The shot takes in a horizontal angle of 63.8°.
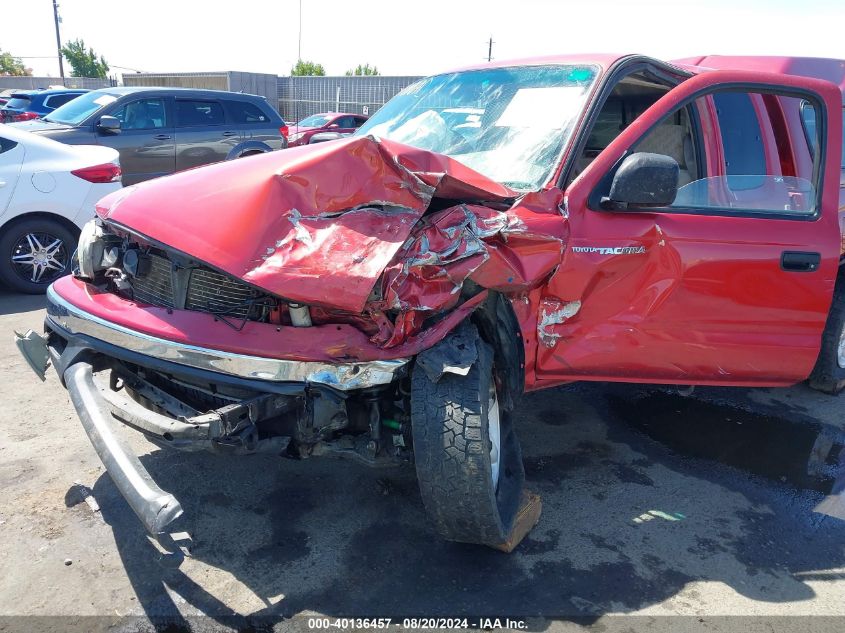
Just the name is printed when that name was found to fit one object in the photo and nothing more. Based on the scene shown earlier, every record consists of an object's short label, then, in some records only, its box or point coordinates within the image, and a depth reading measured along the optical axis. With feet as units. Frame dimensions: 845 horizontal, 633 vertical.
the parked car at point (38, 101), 50.29
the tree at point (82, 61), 183.52
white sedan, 19.48
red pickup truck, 8.02
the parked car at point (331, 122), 54.22
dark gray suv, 29.25
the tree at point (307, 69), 184.65
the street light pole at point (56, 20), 156.35
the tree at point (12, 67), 207.35
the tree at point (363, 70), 203.62
